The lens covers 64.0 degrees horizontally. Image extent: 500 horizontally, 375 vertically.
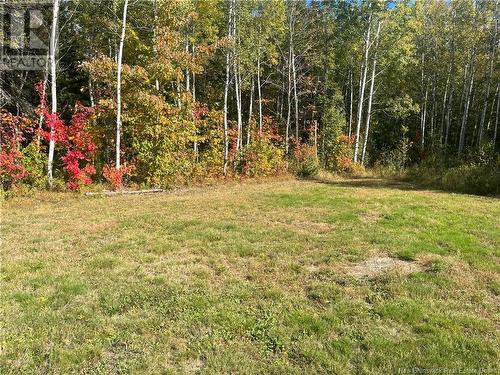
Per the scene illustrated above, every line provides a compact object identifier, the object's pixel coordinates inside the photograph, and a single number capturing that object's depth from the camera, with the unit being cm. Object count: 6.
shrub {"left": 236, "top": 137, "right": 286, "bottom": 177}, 1652
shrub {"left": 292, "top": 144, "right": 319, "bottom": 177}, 1738
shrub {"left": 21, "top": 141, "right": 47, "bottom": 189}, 1109
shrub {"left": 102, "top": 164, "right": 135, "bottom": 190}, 1214
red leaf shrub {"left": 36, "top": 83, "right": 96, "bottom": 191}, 1146
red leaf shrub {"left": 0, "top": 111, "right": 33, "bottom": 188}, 1049
